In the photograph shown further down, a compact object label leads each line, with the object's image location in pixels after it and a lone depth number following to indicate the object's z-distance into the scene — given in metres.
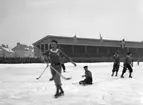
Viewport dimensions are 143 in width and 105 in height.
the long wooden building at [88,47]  37.53
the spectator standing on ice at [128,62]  11.63
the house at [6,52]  84.94
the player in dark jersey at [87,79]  8.50
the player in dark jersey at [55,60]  5.86
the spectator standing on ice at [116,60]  12.89
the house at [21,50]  91.00
